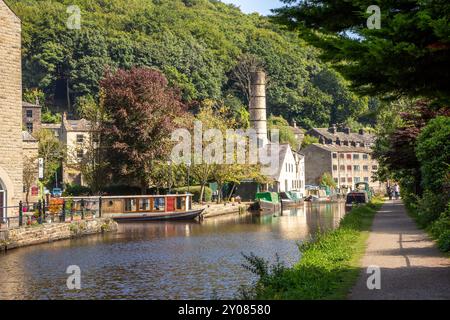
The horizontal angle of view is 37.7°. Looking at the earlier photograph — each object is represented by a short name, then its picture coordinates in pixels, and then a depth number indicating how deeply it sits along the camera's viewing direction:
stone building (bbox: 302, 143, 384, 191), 116.31
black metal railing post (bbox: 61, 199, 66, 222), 35.75
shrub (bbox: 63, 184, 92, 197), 59.94
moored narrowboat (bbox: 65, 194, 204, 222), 49.47
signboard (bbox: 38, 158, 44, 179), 45.00
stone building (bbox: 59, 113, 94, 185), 83.06
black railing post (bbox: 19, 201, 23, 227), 29.87
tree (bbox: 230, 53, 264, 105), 137.62
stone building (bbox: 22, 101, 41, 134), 99.81
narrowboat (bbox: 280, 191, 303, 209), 75.11
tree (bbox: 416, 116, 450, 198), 27.20
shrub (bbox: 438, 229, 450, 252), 17.72
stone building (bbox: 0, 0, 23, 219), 31.14
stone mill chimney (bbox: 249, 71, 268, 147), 95.07
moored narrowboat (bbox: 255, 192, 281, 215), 64.00
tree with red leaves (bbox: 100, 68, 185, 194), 55.59
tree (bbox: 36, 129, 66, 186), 79.62
